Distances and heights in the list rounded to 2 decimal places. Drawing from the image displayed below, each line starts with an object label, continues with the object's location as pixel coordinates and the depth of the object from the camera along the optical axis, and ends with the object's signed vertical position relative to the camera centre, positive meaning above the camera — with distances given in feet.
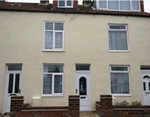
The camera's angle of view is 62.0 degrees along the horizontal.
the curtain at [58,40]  26.66 +7.37
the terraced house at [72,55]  25.11 +4.02
